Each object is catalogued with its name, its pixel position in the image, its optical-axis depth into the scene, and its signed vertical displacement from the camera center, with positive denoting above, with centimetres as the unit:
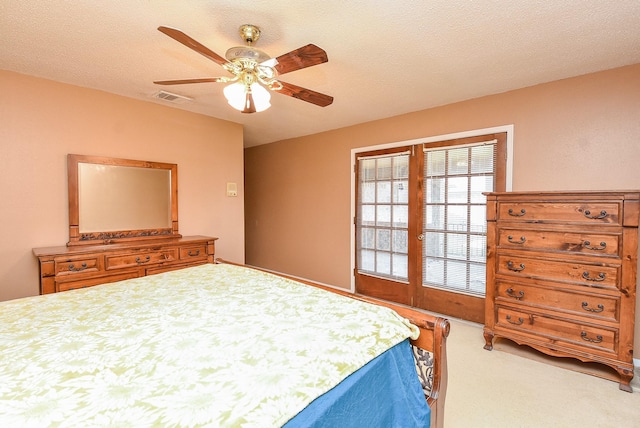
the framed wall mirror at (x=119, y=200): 303 +6
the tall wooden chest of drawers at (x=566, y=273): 214 -53
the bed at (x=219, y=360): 77 -51
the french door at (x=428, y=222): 326 -19
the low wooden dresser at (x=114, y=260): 255 -53
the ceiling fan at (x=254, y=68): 169 +85
